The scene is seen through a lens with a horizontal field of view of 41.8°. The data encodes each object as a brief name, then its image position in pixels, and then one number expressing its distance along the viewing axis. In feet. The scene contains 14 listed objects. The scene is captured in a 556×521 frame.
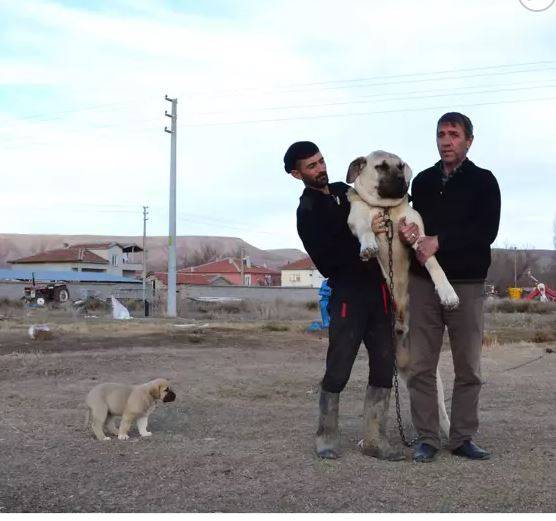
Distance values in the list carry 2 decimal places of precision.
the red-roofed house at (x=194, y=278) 230.27
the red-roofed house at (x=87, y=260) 250.57
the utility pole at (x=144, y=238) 190.88
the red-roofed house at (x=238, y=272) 284.61
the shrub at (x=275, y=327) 58.60
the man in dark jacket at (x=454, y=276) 13.94
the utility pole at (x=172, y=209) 97.43
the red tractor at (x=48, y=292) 131.95
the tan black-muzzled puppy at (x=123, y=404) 16.17
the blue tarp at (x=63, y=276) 210.79
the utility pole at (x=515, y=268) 245.24
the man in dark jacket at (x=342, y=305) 14.06
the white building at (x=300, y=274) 290.50
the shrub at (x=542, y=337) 50.34
